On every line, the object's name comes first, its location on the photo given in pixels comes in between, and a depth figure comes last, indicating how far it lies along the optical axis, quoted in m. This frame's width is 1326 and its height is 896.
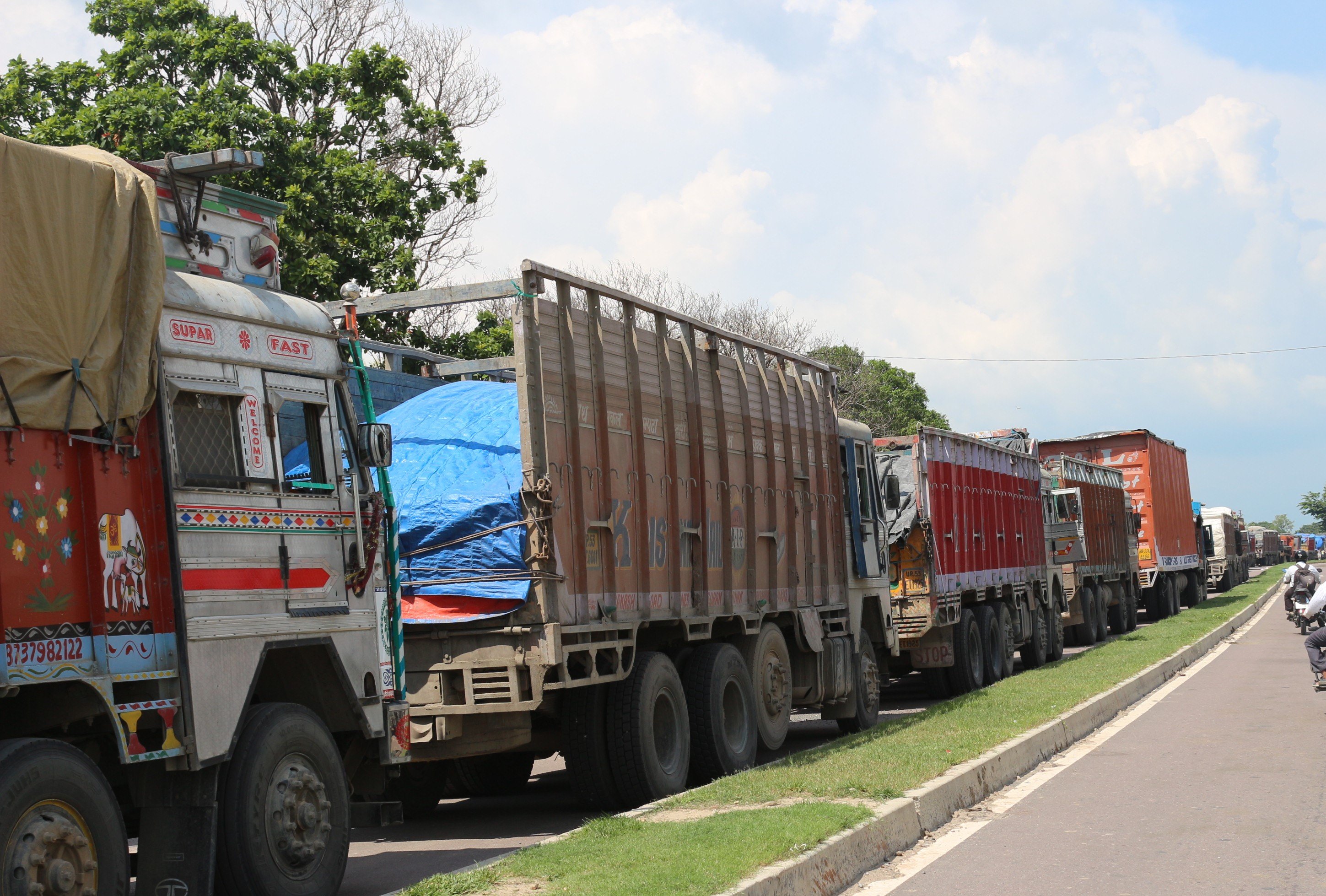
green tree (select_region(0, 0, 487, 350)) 20.06
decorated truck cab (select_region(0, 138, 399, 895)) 5.05
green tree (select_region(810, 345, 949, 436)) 47.66
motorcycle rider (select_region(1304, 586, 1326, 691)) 14.63
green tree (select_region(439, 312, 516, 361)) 22.81
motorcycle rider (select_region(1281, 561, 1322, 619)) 25.02
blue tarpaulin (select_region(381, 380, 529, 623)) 8.57
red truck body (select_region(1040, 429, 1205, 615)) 32.97
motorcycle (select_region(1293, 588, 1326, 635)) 23.98
